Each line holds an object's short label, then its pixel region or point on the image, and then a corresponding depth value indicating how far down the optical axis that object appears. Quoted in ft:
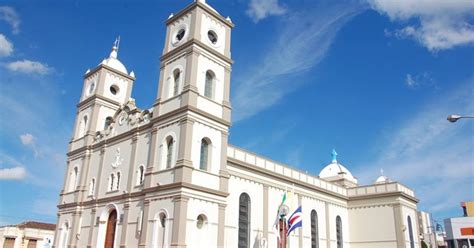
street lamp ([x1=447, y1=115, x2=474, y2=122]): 46.50
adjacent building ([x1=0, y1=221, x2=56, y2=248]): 155.84
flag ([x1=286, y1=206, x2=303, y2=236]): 94.38
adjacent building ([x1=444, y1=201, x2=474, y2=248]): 153.28
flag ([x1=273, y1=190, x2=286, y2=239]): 98.68
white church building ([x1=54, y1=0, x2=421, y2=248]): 78.95
